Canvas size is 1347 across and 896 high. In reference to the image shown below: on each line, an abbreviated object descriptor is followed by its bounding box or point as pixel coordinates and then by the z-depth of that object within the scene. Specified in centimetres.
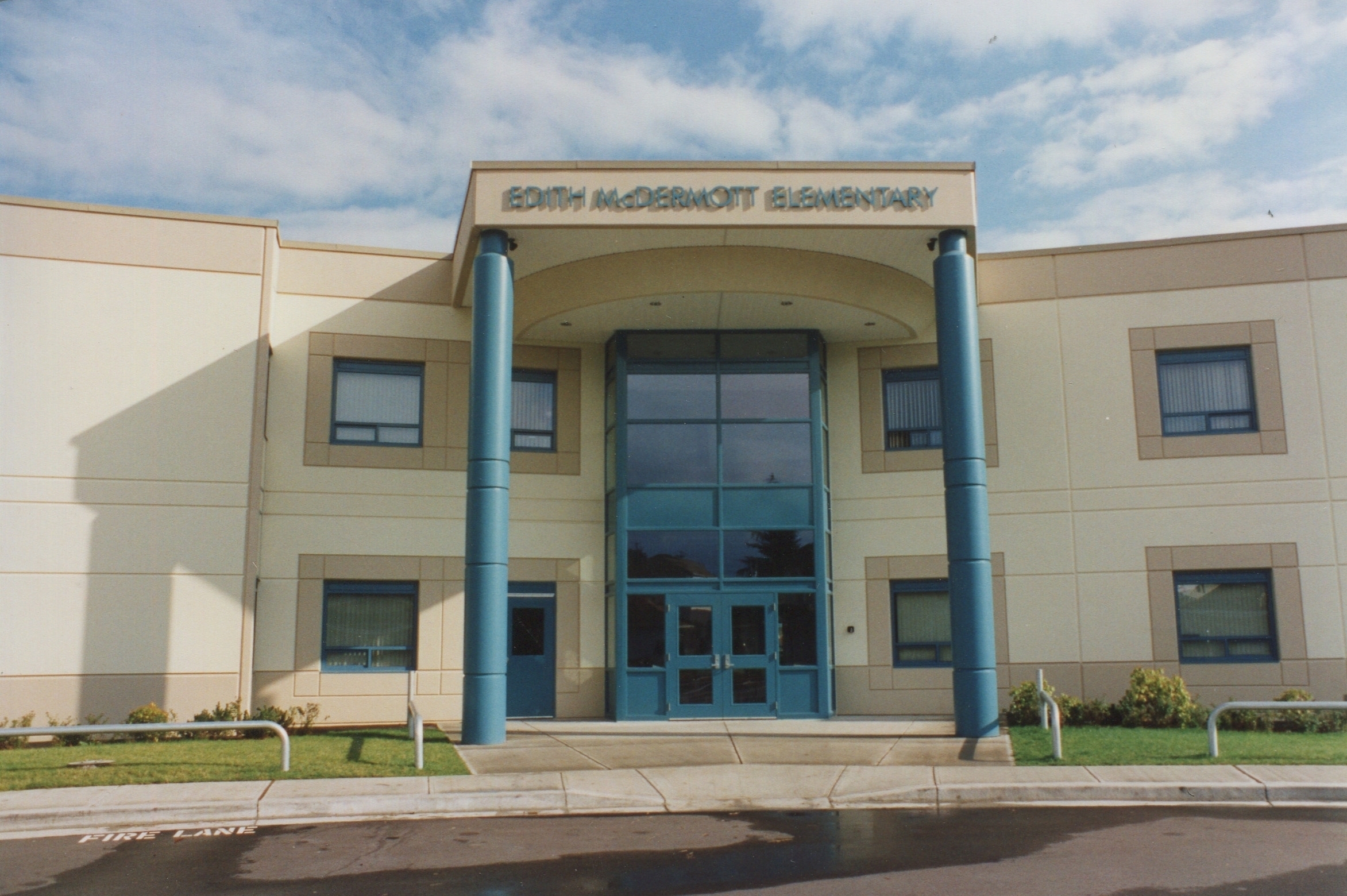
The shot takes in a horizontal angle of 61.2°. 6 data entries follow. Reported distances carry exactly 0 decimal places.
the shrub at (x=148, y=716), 1625
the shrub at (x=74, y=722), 1585
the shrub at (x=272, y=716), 1677
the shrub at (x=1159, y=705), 1634
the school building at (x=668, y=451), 1683
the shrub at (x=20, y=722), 1620
